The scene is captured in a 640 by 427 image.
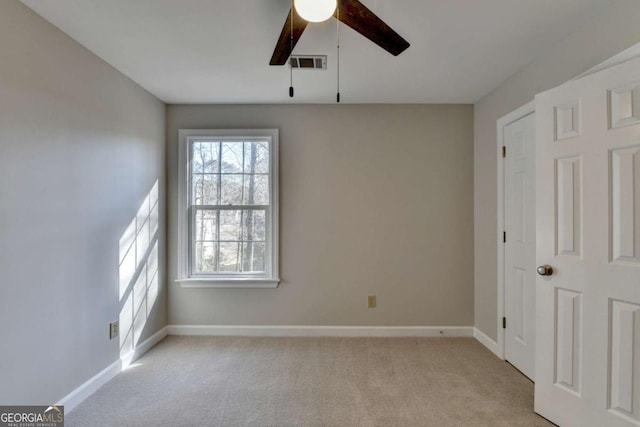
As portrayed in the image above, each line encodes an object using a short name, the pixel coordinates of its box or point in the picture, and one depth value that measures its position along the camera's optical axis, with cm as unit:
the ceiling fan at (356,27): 134
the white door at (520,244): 243
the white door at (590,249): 154
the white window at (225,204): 334
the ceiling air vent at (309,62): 233
